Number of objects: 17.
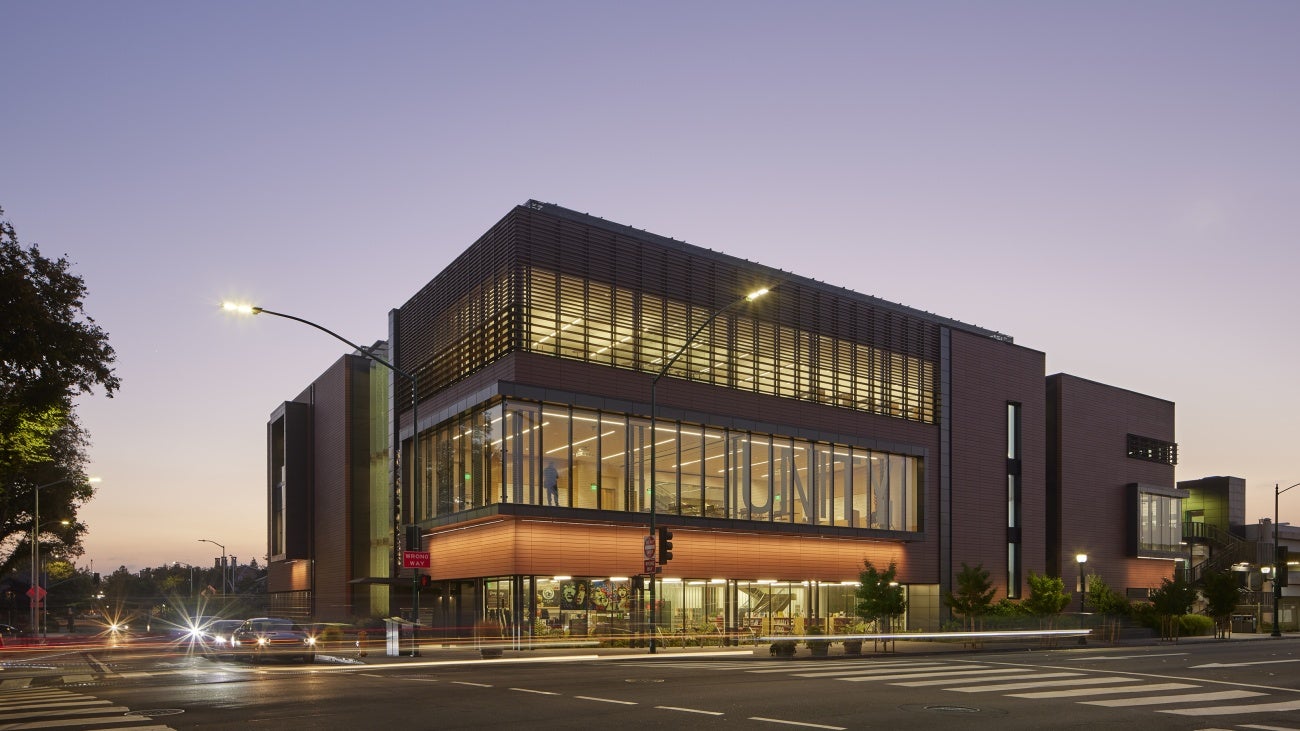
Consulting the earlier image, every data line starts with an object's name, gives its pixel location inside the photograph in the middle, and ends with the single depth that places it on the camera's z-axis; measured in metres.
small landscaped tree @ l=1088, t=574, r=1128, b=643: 50.17
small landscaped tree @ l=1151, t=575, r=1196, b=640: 51.28
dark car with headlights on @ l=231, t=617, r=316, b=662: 32.50
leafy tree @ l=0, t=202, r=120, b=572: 26.45
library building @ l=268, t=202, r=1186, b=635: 41.12
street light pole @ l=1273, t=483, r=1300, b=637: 59.72
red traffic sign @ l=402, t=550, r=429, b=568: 32.28
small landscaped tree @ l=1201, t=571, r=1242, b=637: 56.56
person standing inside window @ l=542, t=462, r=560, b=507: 40.59
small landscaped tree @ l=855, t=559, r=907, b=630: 42.38
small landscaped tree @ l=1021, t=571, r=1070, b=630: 53.38
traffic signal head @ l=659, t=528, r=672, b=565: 33.78
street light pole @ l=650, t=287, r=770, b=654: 33.87
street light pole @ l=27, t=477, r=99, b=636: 59.31
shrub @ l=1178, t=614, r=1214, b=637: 52.86
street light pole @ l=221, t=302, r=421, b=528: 26.73
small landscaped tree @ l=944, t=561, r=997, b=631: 49.25
